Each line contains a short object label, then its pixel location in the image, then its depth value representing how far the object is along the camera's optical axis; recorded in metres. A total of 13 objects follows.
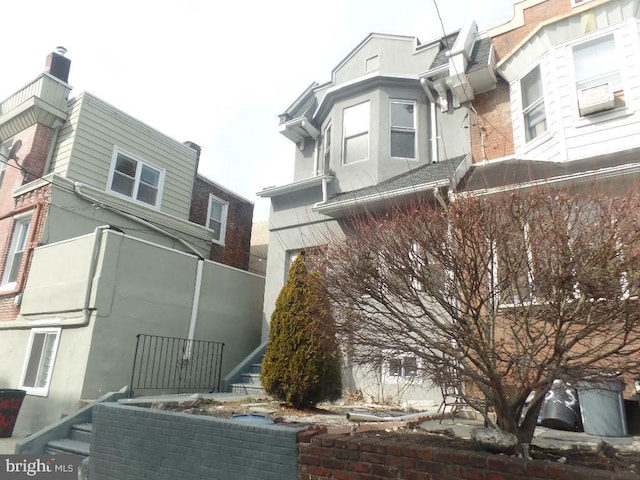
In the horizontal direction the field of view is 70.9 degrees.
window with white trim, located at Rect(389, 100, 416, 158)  11.48
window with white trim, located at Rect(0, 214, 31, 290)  11.66
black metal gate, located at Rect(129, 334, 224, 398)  9.45
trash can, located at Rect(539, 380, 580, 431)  5.73
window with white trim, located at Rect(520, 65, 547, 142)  9.77
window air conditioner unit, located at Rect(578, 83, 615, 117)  8.49
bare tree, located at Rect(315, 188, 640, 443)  3.38
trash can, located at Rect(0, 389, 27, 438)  8.31
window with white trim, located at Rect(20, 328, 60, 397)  9.27
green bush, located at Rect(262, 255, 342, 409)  6.56
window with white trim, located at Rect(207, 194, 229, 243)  16.70
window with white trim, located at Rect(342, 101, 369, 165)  11.70
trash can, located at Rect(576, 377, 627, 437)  5.50
